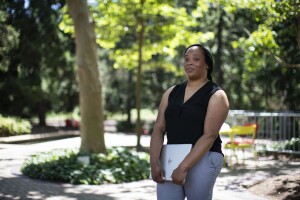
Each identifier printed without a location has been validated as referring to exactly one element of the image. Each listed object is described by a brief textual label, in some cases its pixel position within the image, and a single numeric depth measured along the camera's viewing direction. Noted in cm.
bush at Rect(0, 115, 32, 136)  1873
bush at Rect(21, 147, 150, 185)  880
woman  305
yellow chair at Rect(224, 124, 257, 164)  1112
